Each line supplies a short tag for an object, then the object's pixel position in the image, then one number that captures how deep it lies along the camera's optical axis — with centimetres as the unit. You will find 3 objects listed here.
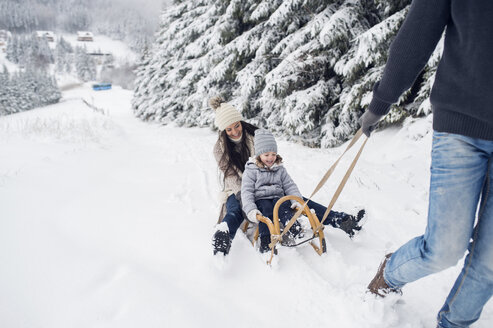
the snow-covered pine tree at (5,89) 3841
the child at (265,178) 280
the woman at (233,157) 264
